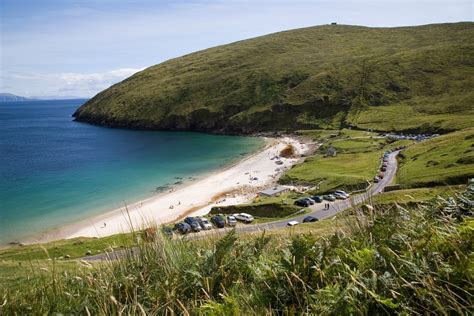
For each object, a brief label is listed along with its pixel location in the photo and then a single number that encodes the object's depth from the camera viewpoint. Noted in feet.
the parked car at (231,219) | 147.43
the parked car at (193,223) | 146.99
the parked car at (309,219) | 146.84
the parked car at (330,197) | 181.33
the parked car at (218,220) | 153.99
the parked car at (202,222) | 151.44
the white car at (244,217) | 162.04
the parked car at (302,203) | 174.91
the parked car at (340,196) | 181.87
